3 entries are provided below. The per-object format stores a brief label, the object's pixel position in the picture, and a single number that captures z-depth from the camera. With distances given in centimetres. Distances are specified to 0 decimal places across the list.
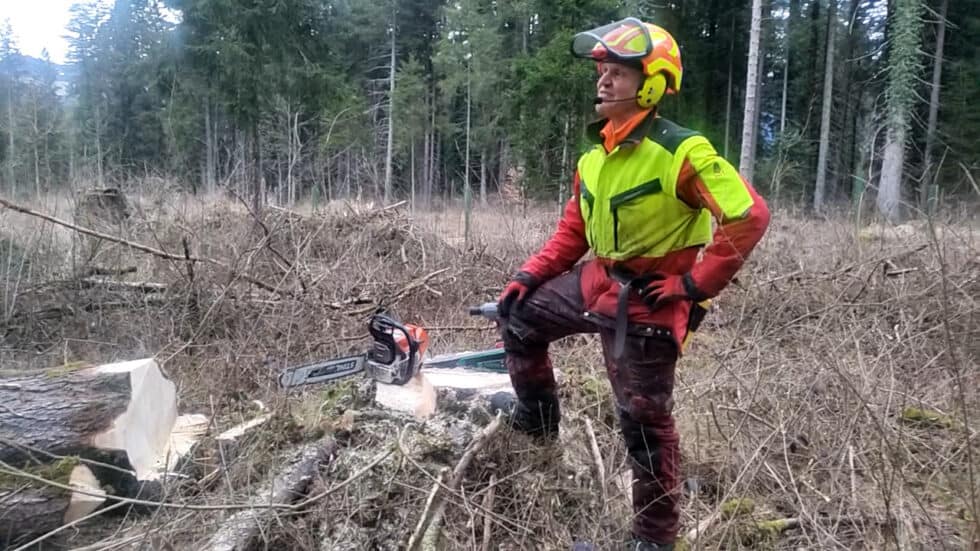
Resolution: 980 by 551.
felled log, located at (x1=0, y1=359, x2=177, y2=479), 293
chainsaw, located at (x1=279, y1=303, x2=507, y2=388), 327
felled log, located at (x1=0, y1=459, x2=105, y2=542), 270
